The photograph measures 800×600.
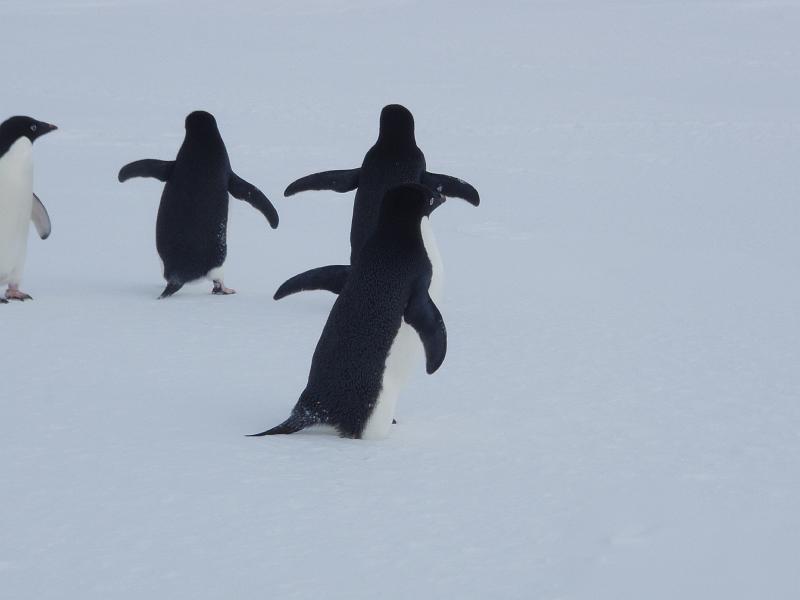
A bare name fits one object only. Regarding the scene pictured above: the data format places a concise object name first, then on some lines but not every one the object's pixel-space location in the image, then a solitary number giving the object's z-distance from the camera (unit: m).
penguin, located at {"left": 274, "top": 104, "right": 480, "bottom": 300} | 9.48
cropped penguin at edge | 9.58
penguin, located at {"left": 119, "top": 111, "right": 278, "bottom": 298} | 10.13
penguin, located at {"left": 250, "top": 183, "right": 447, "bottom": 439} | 6.08
